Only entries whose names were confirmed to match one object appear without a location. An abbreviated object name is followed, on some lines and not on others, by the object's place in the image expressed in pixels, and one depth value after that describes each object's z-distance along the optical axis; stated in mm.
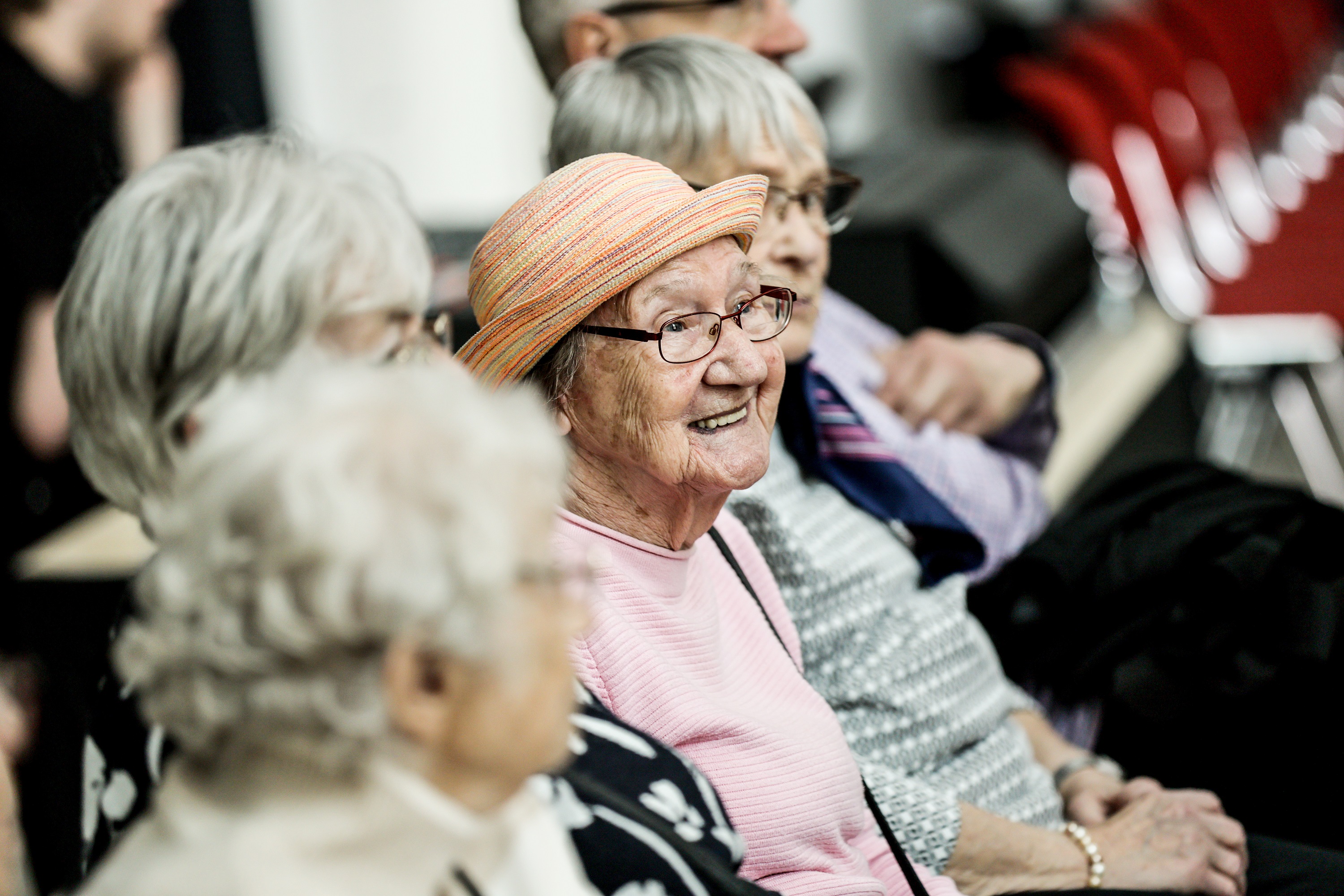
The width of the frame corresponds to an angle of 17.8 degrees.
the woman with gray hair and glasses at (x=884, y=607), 3240
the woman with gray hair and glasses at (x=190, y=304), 2986
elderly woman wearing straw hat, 3000
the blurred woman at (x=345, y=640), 2631
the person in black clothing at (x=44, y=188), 3831
